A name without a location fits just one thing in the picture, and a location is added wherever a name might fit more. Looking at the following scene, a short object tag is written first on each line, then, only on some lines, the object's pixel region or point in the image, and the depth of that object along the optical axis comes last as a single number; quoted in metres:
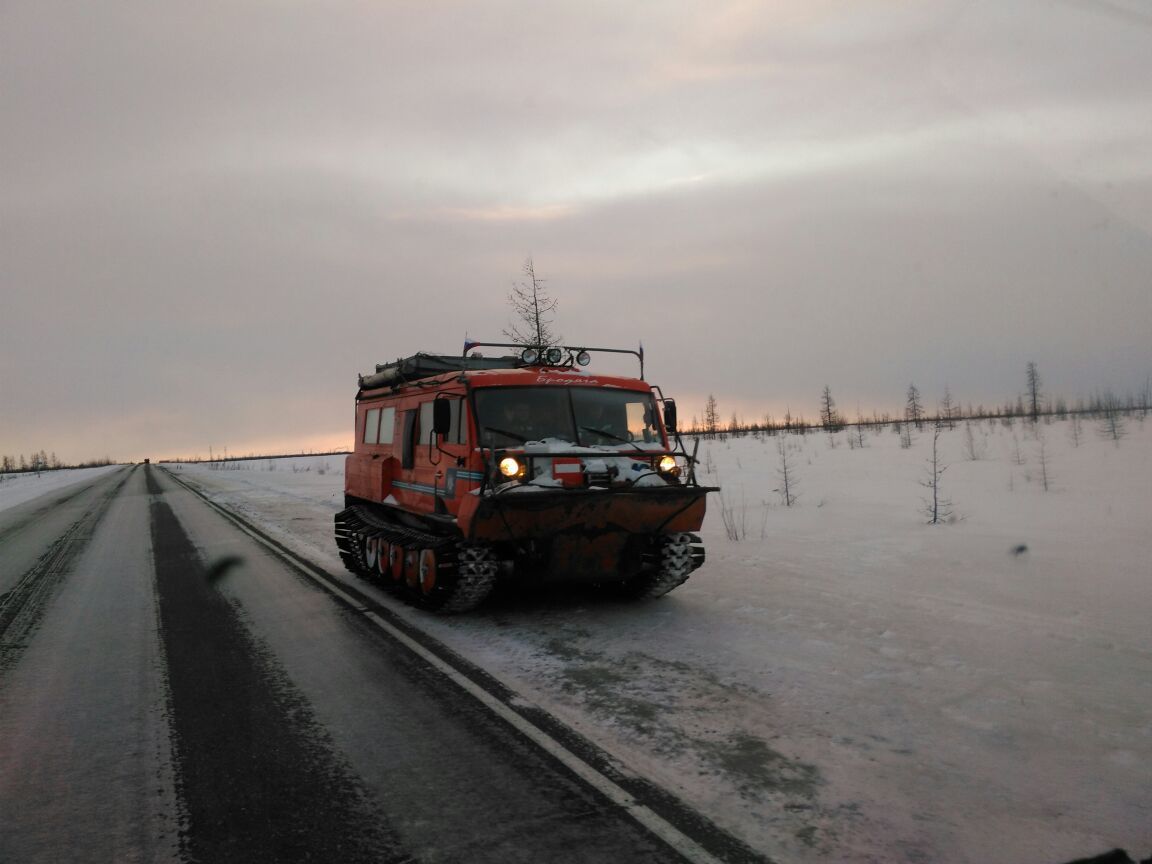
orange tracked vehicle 6.97
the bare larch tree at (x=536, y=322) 19.30
